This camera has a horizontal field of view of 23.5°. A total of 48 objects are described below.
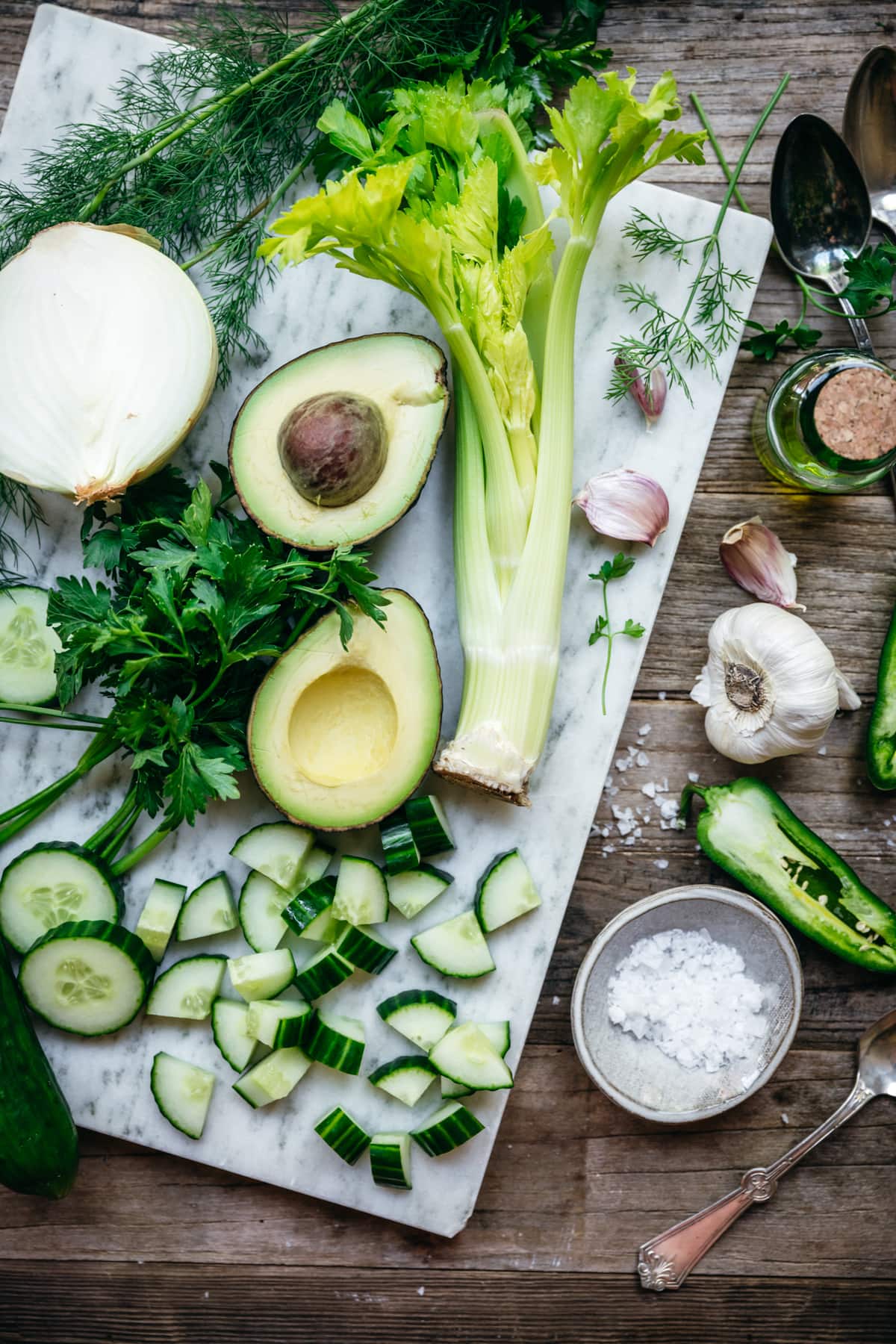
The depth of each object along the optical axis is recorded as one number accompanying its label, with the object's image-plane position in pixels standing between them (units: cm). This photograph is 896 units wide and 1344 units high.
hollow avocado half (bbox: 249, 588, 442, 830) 77
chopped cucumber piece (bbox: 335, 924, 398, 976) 80
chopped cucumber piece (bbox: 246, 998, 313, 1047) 79
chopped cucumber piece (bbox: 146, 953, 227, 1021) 80
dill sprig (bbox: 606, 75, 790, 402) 81
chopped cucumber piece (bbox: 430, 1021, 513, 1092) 79
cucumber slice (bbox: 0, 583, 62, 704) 81
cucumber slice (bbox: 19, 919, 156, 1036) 79
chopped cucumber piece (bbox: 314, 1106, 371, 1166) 80
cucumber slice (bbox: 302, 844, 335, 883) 81
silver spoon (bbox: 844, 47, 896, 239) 82
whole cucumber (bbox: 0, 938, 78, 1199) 78
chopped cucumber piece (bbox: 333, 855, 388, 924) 80
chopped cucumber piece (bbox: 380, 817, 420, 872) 79
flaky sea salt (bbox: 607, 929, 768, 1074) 81
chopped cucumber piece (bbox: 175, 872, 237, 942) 80
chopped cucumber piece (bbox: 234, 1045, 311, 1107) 80
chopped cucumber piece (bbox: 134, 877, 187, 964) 80
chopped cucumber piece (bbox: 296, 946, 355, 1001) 79
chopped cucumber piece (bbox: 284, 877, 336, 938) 80
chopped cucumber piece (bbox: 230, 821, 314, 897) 80
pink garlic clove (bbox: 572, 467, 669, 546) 80
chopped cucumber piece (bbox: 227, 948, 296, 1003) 80
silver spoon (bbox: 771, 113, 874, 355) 82
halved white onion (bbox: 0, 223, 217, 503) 77
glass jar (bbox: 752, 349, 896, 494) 79
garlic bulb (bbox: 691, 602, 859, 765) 79
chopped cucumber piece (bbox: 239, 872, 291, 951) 80
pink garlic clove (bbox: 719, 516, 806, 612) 81
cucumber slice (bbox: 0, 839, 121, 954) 80
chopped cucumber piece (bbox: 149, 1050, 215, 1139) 80
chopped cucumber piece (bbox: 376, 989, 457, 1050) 80
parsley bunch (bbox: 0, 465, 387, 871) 76
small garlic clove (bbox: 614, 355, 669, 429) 81
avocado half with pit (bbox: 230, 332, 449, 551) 77
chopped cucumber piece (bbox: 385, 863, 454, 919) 80
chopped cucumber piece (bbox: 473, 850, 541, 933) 80
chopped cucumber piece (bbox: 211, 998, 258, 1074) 80
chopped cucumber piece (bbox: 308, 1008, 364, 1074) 79
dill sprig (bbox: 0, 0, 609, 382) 80
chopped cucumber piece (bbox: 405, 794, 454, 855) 79
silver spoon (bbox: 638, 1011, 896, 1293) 82
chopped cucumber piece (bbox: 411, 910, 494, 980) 80
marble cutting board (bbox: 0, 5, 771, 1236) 81
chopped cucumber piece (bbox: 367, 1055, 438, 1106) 80
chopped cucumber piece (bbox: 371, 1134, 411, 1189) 79
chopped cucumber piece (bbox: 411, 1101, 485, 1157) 79
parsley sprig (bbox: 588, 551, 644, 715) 80
